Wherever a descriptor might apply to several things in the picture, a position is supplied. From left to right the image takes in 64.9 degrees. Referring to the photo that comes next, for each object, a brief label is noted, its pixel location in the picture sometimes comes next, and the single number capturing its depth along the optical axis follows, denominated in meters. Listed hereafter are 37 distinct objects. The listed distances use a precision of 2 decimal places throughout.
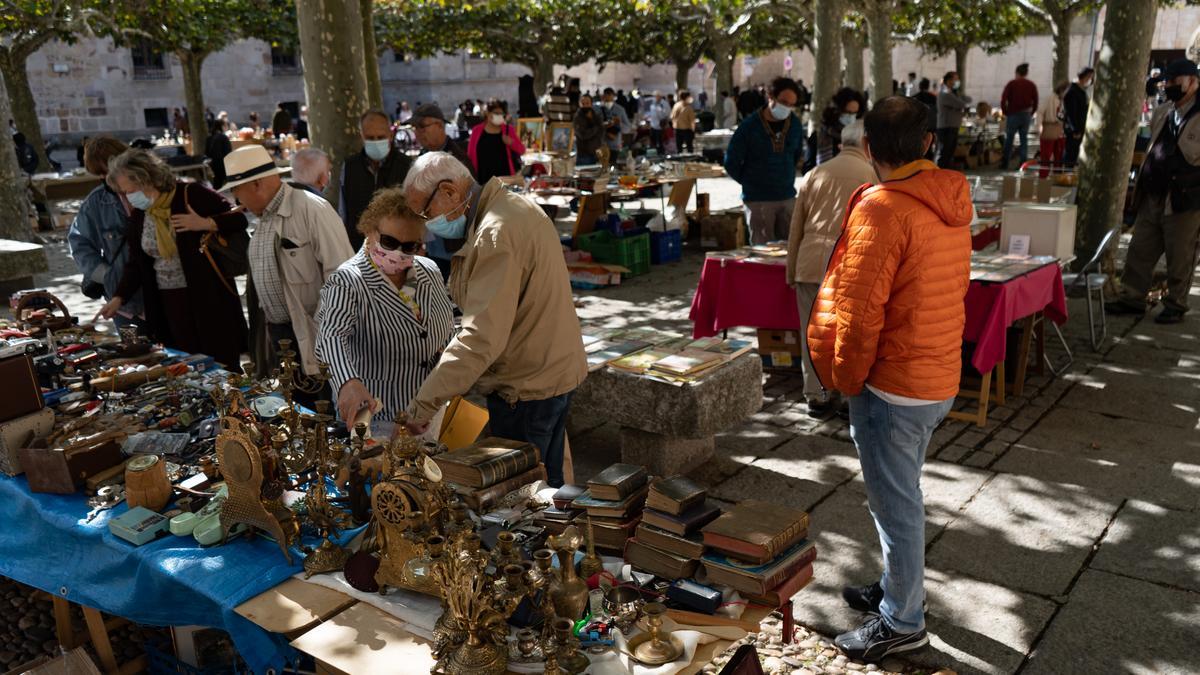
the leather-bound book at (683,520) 2.63
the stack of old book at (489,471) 2.85
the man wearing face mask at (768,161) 7.82
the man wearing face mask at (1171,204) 7.27
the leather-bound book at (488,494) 2.83
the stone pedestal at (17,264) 7.17
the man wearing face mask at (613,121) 18.36
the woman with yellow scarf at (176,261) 5.06
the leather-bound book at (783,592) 2.56
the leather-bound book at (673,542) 2.60
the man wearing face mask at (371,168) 6.59
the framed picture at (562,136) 16.88
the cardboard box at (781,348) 6.85
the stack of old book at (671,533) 2.61
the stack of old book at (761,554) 2.53
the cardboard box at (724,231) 11.52
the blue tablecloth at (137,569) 2.63
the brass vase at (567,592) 2.25
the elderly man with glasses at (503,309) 3.24
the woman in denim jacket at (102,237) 5.42
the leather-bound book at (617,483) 2.78
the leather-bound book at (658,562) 2.59
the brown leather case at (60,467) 3.28
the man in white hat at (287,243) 4.53
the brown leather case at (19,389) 3.54
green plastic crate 10.36
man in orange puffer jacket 3.03
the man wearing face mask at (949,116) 16.70
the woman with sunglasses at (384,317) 3.66
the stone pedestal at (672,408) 5.05
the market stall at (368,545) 2.27
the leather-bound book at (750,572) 2.52
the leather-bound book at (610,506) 2.76
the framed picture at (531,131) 18.30
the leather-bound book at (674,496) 2.66
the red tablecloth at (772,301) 5.70
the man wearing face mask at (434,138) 6.78
